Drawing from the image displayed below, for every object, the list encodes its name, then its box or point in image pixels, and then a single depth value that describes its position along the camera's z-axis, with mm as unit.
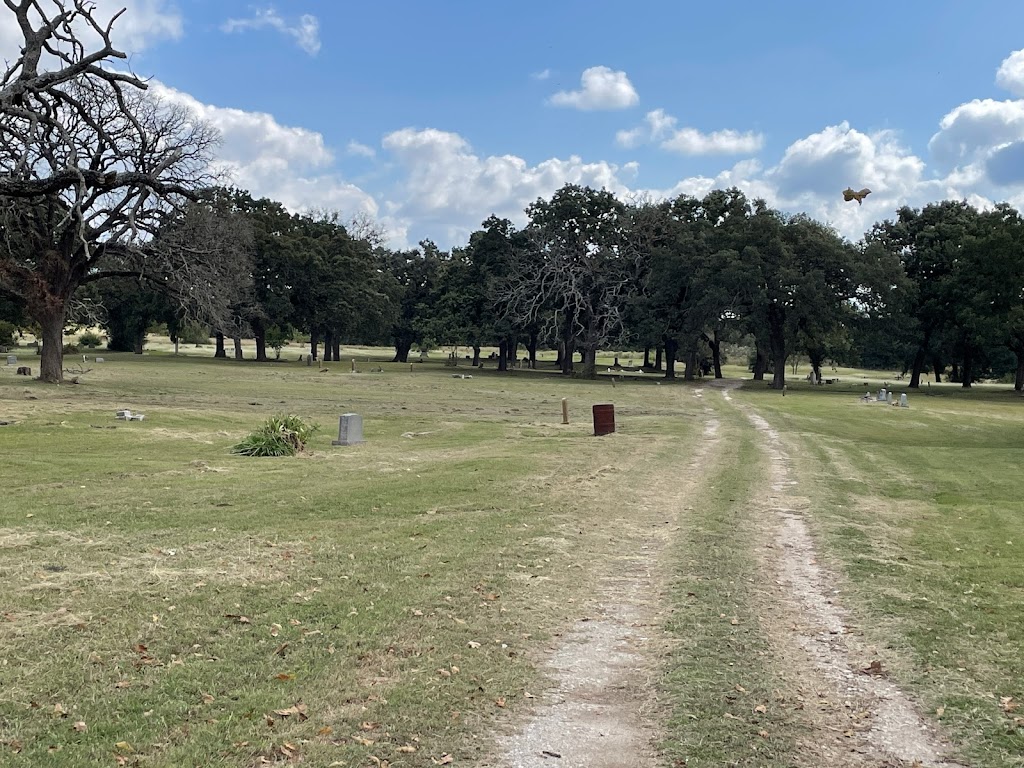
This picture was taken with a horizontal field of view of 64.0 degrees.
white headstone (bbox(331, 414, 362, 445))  18391
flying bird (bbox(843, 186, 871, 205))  26734
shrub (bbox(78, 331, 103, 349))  90812
